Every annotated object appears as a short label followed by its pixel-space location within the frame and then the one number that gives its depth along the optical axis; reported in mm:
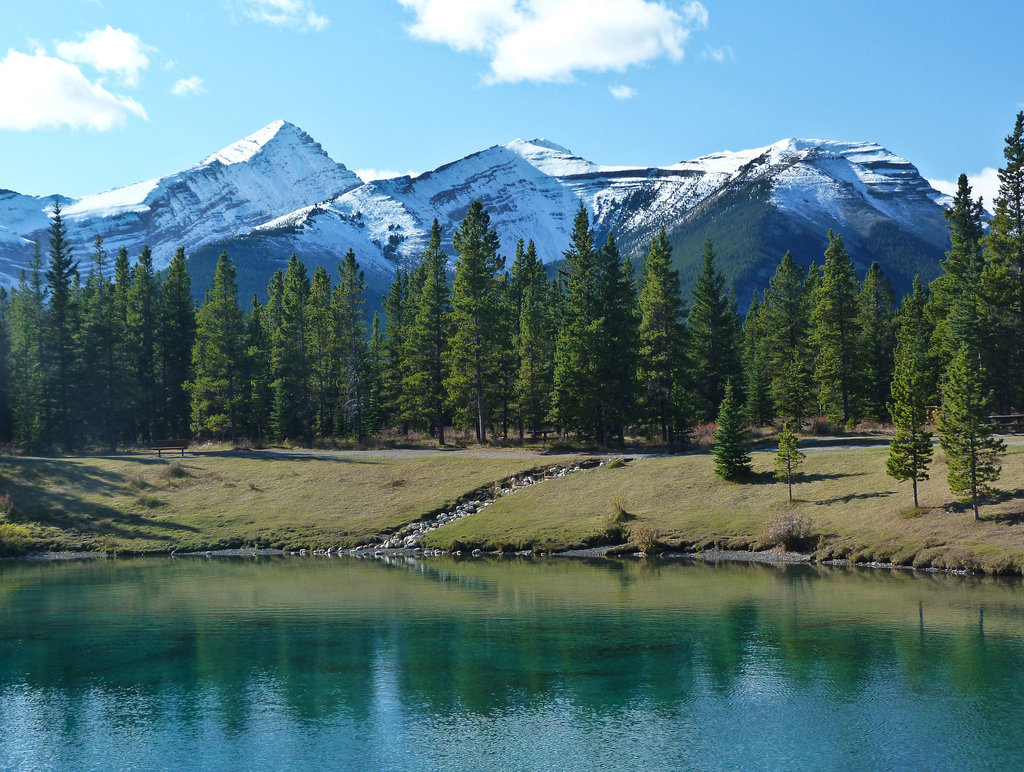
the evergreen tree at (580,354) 64812
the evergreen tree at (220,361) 79000
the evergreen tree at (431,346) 76000
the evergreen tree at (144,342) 87438
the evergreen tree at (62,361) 78000
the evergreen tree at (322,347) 83875
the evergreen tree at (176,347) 91375
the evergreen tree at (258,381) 82062
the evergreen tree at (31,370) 77500
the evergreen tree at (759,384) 76062
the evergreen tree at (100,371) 80625
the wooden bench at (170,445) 71000
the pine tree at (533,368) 71438
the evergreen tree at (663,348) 66625
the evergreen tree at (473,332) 71938
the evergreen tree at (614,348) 64625
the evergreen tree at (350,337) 84375
